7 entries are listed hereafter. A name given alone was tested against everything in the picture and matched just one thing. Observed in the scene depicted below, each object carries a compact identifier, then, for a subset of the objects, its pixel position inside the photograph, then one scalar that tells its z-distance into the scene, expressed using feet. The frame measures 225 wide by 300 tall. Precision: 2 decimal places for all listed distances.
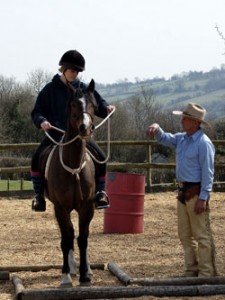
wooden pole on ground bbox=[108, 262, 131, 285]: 32.72
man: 33.89
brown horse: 32.25
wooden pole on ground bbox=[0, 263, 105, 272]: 37.35
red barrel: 51.11
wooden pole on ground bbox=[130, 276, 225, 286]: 31.84
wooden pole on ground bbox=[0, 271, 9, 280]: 35.31
